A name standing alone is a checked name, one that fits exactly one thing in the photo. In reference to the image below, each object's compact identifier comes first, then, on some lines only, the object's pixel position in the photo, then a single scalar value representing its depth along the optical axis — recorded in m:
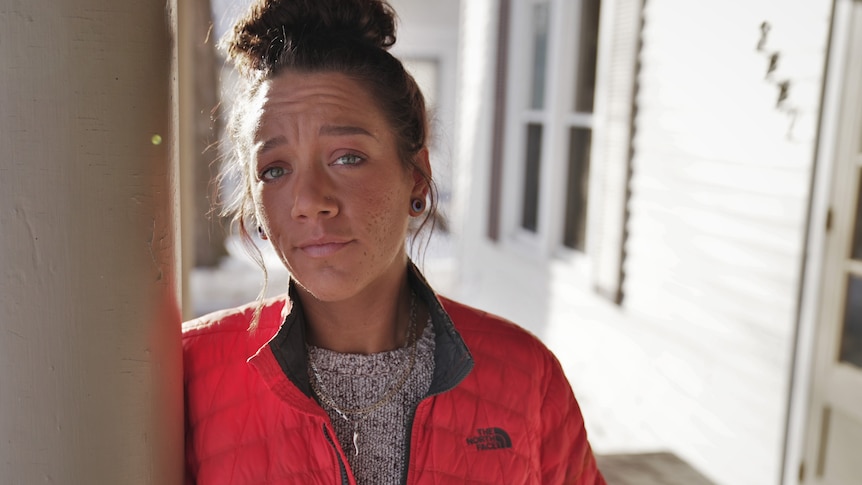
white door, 2.66
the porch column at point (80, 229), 0.85
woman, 1.21
